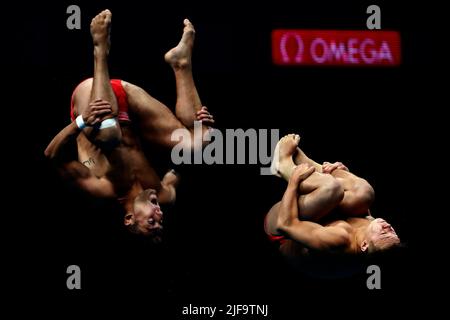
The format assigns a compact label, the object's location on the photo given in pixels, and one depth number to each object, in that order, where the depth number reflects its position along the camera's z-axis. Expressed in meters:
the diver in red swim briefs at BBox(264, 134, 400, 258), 8.55
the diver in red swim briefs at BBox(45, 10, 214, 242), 8.30
